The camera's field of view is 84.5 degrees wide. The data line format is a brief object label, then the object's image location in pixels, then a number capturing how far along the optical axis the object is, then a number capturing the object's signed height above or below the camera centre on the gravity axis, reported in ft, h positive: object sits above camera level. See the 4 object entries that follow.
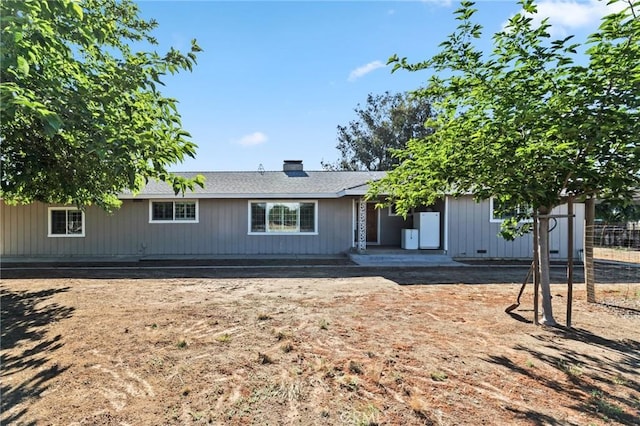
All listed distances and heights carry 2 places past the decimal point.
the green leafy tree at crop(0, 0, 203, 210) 7.48 +2.92
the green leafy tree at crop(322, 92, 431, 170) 97.25 +23.31
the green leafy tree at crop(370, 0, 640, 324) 10.66 +3.26
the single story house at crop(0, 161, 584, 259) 41.22 -2.07
